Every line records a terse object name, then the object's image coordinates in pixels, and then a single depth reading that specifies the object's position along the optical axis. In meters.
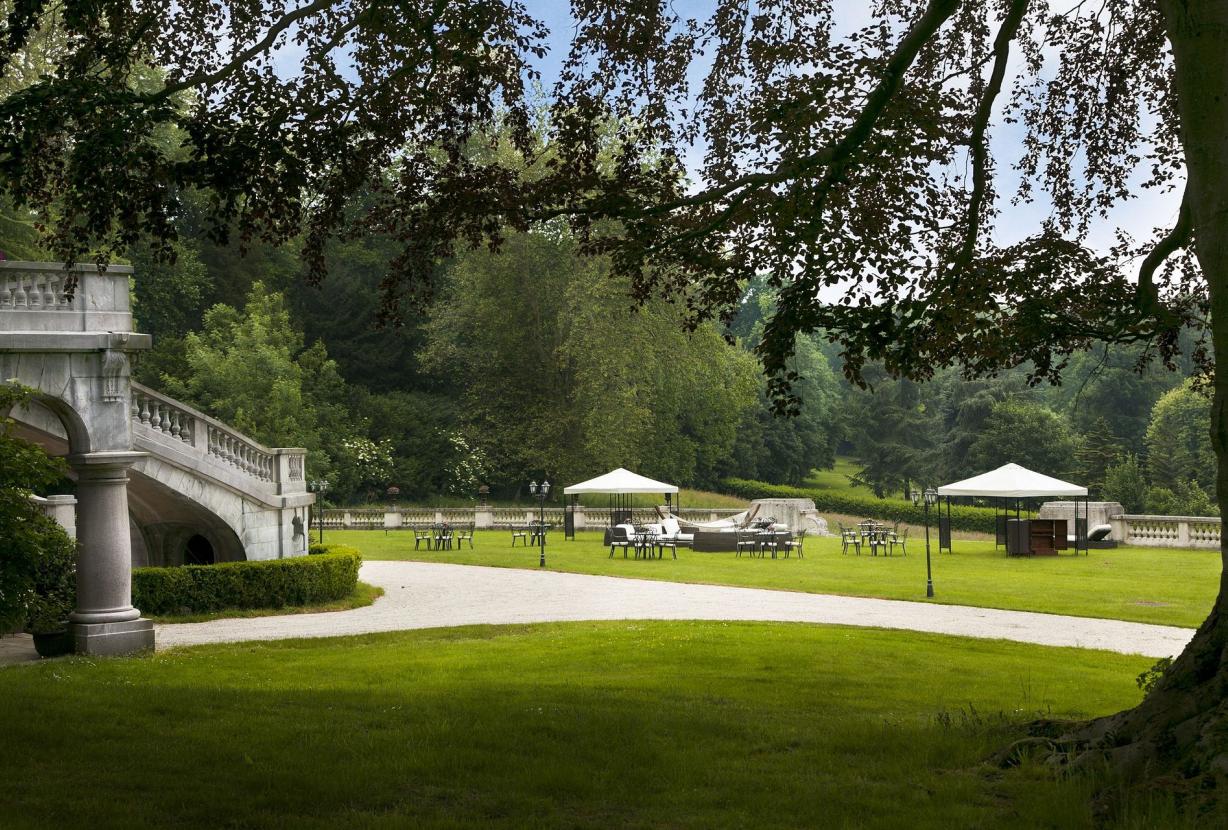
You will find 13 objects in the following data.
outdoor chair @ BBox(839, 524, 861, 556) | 35.56
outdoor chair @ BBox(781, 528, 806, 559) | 34.16
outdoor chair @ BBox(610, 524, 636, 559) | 34.42
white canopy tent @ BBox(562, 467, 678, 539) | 37.41
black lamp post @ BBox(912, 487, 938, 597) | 22.58
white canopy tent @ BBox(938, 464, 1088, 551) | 32.78
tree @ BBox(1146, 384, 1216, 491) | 59.36
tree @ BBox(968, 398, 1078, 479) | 65.94
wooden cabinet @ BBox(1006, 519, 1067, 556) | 33.31
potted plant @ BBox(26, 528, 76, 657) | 13.55
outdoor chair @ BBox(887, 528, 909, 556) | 34.62
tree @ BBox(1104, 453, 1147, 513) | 54.47
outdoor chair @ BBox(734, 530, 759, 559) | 34.44
